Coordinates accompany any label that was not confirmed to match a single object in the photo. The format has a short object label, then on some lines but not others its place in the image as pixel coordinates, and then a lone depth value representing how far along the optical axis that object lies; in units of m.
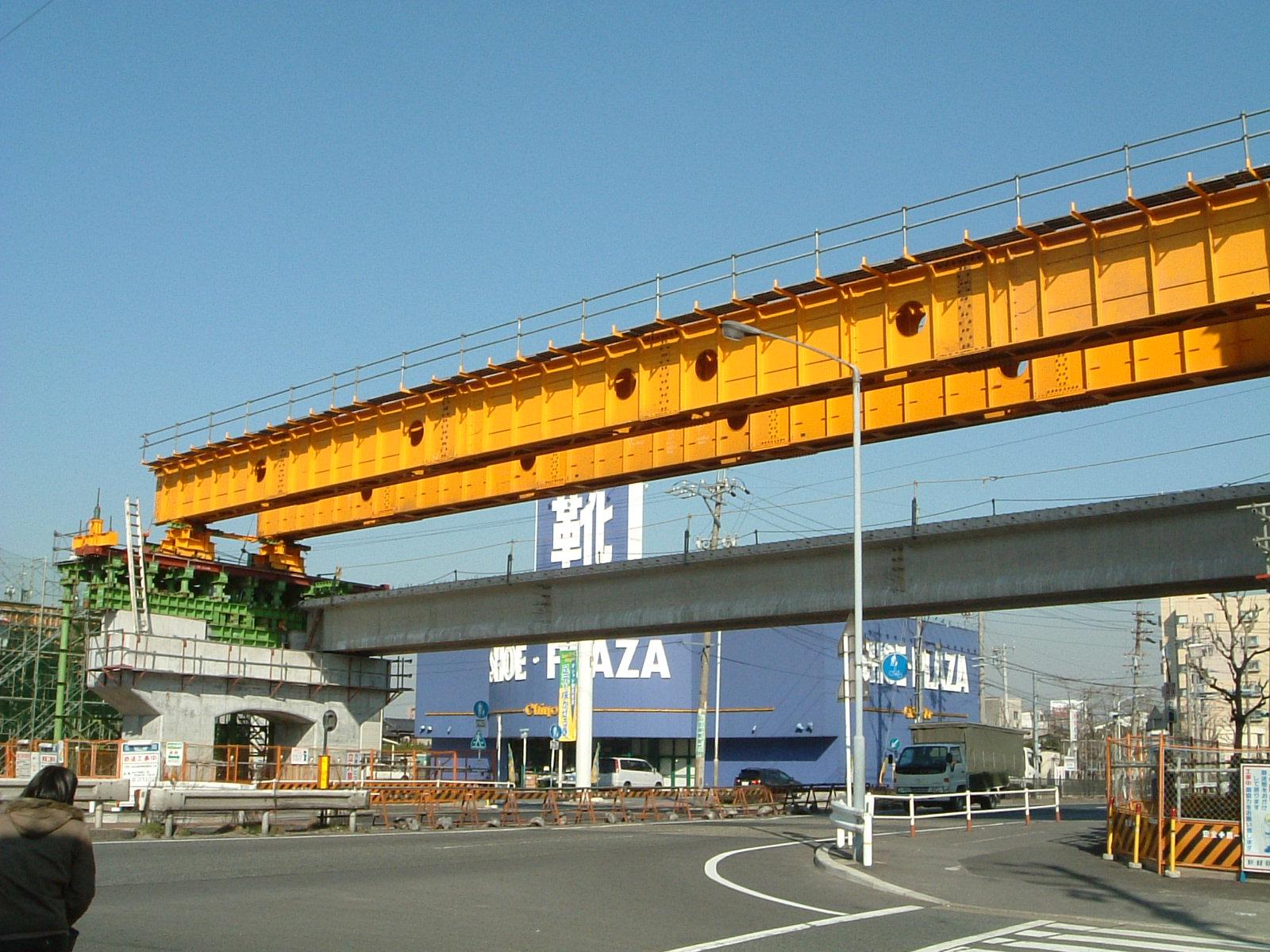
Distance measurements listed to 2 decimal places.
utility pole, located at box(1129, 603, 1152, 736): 86.19
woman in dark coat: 6.03
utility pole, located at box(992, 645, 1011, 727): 96.97
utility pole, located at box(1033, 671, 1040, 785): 70.69
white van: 63.88
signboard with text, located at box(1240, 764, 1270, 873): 17.41
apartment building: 75.75
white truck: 47.97
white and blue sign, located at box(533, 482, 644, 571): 64.81
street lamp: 21.80
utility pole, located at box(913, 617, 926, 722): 65.94
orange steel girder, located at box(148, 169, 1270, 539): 20.28
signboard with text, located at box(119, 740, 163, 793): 33.47
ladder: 39.19
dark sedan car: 58.38
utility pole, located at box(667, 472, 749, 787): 53.16
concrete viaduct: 26.20
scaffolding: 48.31
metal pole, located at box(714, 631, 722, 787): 61.41
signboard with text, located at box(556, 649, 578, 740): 59.97
